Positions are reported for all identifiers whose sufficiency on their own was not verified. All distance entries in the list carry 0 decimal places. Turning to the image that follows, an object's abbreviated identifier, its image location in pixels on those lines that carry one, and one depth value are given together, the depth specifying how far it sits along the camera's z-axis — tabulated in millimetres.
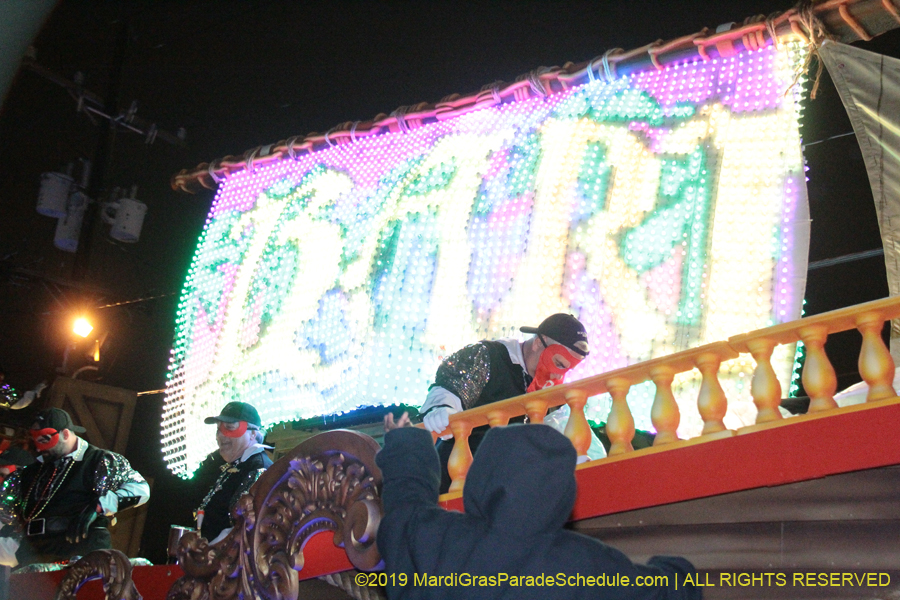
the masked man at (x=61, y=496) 4000
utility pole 6730
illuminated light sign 3225
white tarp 3137
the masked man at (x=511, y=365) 2900
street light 6684
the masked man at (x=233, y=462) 3314
